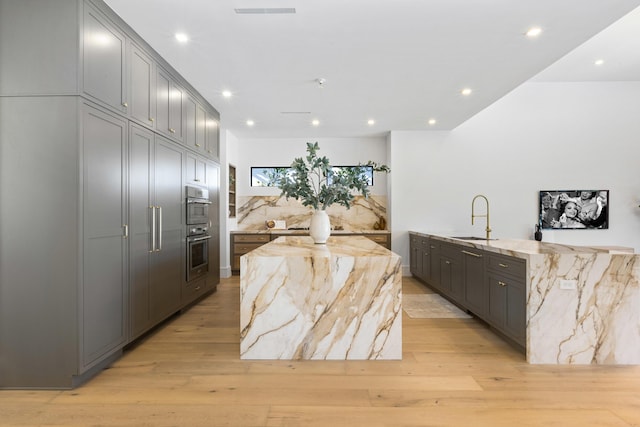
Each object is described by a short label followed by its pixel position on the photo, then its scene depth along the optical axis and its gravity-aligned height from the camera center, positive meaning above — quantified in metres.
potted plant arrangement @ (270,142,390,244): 3.01 +0.22
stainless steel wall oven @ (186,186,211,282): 3.67 -0.29
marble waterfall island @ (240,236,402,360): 2.44 -0.71
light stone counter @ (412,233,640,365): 2.36 -0.74
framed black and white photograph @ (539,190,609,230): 5.58 +0.02
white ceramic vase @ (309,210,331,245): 3.07 -0.16
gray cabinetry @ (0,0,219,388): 2.02 +0.11
